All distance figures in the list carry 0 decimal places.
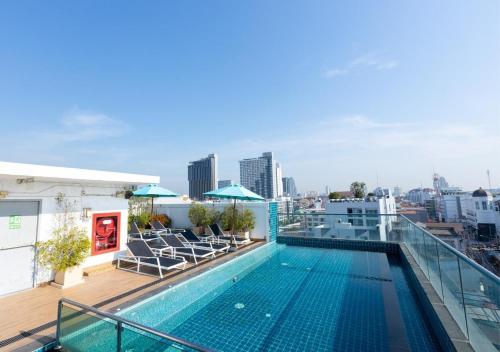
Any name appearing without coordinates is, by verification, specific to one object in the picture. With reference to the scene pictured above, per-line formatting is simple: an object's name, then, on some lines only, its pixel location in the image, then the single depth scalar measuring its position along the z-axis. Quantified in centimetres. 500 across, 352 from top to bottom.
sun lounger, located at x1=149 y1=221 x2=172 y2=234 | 1126
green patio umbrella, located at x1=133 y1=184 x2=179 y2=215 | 1018
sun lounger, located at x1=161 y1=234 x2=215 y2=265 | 767
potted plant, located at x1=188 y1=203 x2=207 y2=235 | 1232
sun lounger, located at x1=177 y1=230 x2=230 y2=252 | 852
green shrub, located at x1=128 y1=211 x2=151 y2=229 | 1347
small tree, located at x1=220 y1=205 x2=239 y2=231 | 1124
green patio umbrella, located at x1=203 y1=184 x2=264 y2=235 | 902
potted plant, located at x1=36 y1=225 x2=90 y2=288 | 542
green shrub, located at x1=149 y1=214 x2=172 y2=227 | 1363
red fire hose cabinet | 683
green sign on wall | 520
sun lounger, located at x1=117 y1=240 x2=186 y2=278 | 628
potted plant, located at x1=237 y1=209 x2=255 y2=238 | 1102
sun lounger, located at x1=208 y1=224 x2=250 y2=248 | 990
